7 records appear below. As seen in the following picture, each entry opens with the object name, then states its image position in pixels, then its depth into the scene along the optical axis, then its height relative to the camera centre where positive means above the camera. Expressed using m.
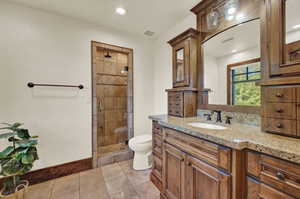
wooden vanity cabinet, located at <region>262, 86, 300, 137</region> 0.88 -0.08
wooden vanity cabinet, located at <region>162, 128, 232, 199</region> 0.90 -0.56
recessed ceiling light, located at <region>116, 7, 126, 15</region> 1.92 +1.26
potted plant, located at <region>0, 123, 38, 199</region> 1.30 -0.61
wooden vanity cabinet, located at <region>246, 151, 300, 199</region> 0.64 -0.41
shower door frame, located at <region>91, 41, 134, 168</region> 2.31 +0.14
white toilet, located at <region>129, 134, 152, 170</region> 2.17 -0.88
